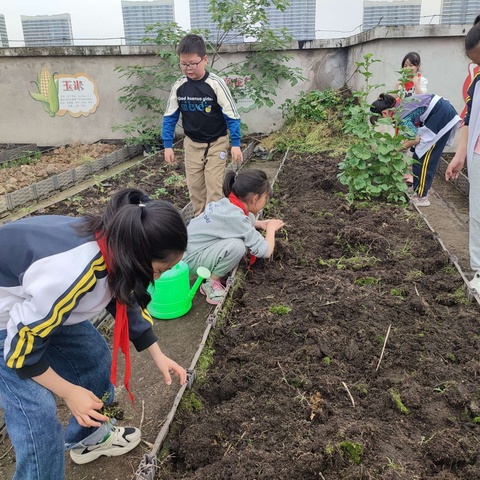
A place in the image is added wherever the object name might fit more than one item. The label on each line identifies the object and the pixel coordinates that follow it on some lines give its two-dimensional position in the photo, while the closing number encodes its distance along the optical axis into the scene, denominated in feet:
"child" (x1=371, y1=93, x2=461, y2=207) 16.07
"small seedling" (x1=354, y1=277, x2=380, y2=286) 10.92
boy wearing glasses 14.38
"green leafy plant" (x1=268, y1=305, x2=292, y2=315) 9.82
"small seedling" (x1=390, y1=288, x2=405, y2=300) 10.28
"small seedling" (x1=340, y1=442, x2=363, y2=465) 6.01
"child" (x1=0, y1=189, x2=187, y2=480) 4.56
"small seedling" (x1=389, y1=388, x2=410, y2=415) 6.99
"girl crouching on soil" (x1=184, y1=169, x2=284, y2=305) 11.03
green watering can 10.48
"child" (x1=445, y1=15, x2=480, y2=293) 10.78
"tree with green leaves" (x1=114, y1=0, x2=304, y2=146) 27.14
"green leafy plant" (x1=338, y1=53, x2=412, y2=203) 16.12
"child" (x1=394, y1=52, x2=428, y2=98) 18.99
